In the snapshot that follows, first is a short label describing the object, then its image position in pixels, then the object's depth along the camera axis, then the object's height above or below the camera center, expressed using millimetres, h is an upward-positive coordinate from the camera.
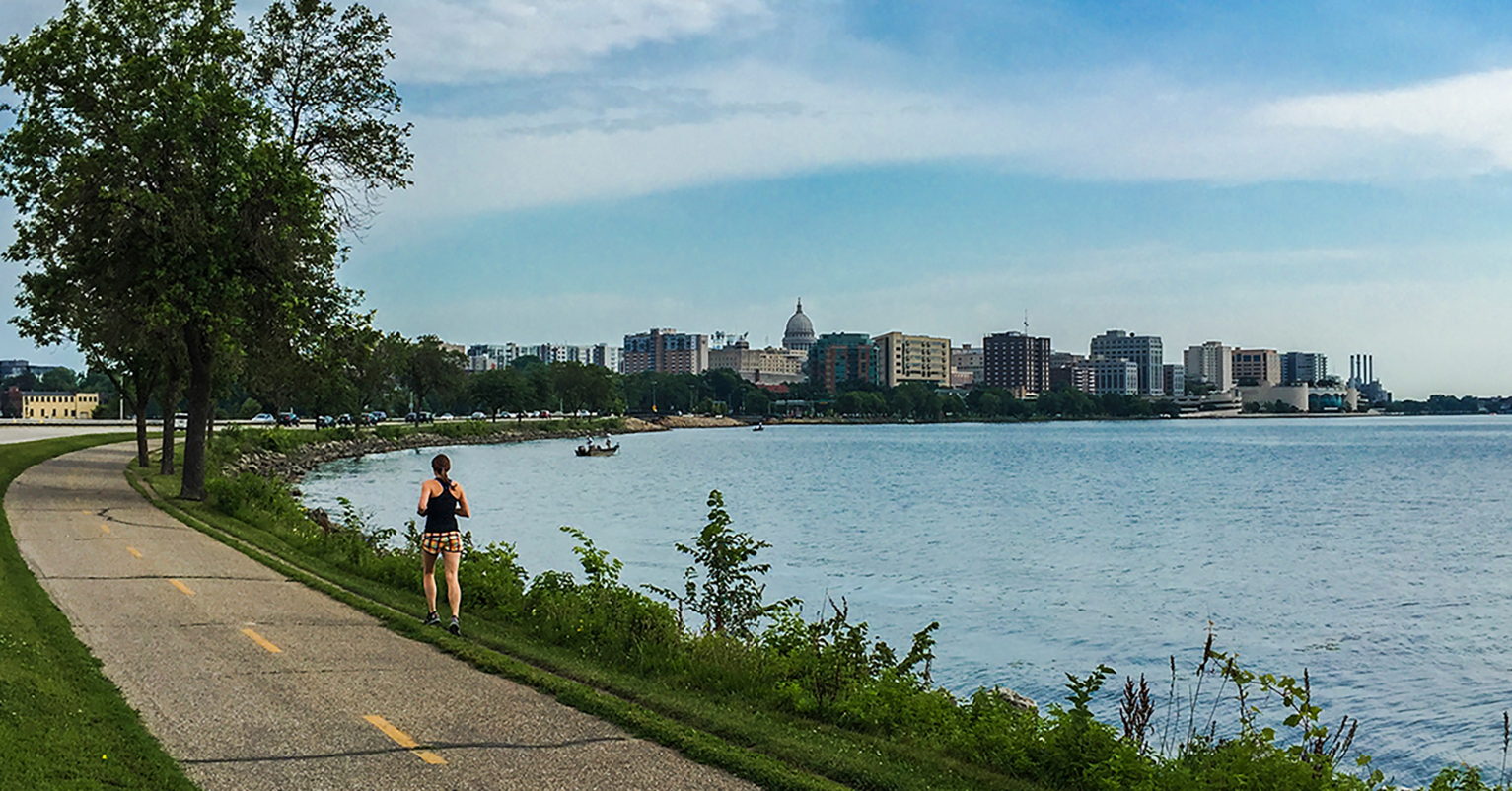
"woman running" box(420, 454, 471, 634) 14545 -1515
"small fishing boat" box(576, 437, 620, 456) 109125 -5115
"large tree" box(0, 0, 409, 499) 28281 +5079
